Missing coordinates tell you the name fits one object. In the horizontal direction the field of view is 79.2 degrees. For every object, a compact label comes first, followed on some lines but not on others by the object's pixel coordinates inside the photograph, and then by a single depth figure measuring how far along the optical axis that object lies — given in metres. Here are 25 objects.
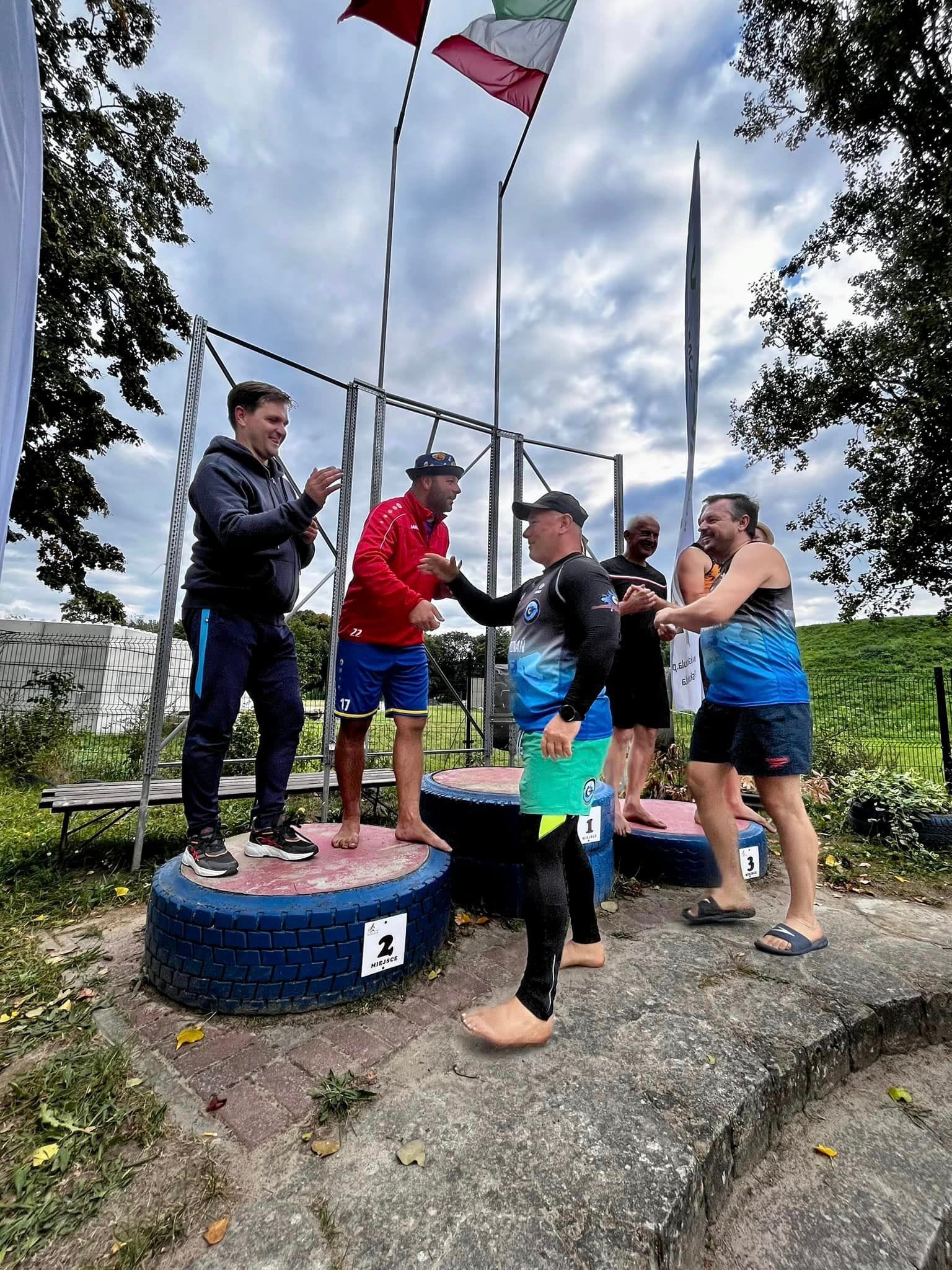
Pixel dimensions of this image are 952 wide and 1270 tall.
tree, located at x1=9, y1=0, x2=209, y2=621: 8.84
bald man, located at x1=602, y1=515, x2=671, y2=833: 3.76
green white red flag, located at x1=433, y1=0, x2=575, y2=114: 6.20
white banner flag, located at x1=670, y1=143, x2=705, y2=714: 6.00
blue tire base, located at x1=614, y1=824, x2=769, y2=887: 3.37
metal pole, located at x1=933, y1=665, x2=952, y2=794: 7.24
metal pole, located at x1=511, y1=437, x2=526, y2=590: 5.89
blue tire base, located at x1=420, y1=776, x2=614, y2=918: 2.87
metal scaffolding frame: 3.75
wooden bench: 3.53
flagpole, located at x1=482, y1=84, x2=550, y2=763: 5.61
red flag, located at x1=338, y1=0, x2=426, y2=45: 5.68
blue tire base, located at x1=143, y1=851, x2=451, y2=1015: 1.95
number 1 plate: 2.75
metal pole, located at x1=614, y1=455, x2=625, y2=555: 6.35
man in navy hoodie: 2.34
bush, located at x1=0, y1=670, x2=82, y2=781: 7.64
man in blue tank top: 2.53
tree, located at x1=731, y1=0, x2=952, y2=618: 10.19
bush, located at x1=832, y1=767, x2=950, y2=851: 4.73
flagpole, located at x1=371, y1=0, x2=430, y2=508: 4.88
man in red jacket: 2.86
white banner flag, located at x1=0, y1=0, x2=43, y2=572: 1.67
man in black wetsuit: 1.84
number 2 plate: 2.07
